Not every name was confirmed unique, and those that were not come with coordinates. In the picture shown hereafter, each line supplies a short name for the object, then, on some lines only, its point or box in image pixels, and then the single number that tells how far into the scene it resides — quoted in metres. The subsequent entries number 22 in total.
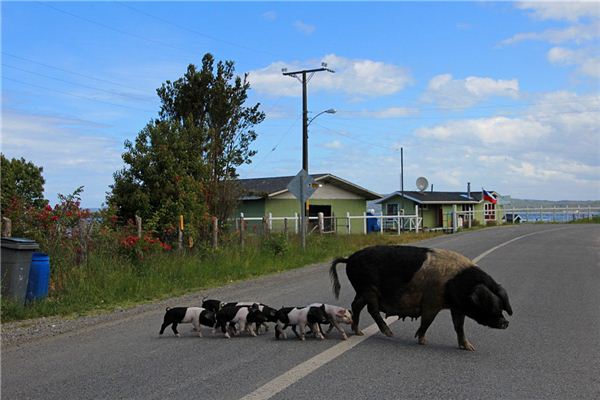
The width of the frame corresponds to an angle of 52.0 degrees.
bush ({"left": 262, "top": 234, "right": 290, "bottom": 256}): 19.56
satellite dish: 52.19
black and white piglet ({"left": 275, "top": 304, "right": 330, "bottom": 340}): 7.49
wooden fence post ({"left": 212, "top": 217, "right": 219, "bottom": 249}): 17.71
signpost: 21.58
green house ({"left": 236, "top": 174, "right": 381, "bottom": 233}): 36.50
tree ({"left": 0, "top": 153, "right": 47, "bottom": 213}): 31.31
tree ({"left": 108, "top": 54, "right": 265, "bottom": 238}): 19.94
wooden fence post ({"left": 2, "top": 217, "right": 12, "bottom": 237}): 11.66
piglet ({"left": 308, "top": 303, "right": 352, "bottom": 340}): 7.52
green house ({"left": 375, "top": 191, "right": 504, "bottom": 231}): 52.14
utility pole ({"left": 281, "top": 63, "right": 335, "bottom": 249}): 33.09
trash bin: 10.20
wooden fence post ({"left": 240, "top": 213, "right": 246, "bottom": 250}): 19.25
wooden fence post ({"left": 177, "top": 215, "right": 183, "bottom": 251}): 16.69
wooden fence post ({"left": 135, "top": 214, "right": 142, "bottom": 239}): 14.89
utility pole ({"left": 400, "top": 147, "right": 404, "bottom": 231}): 53.52
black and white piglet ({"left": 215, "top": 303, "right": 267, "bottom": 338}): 7.78
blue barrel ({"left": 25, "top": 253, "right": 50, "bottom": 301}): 10.71
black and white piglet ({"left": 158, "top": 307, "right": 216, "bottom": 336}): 7.96
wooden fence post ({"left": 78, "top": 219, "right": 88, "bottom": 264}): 12.86
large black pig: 6.62
